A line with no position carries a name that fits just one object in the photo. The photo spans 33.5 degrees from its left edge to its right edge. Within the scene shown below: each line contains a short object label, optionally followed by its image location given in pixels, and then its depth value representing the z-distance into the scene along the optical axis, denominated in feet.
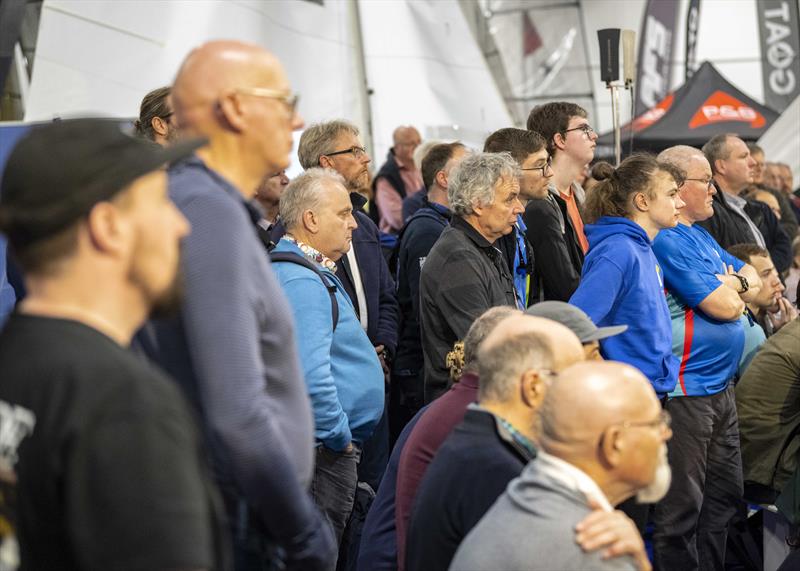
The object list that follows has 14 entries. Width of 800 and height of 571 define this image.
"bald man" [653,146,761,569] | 17.39
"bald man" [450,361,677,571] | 8.59
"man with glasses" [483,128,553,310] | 18.31
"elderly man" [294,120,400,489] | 18.06
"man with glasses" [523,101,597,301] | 18.44
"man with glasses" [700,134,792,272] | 23.52
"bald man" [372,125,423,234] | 28.40
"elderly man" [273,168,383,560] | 13.35
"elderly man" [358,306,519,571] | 11.78
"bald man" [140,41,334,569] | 7.71
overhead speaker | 24.06
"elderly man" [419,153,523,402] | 16.22
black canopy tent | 45.29
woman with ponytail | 16.60
